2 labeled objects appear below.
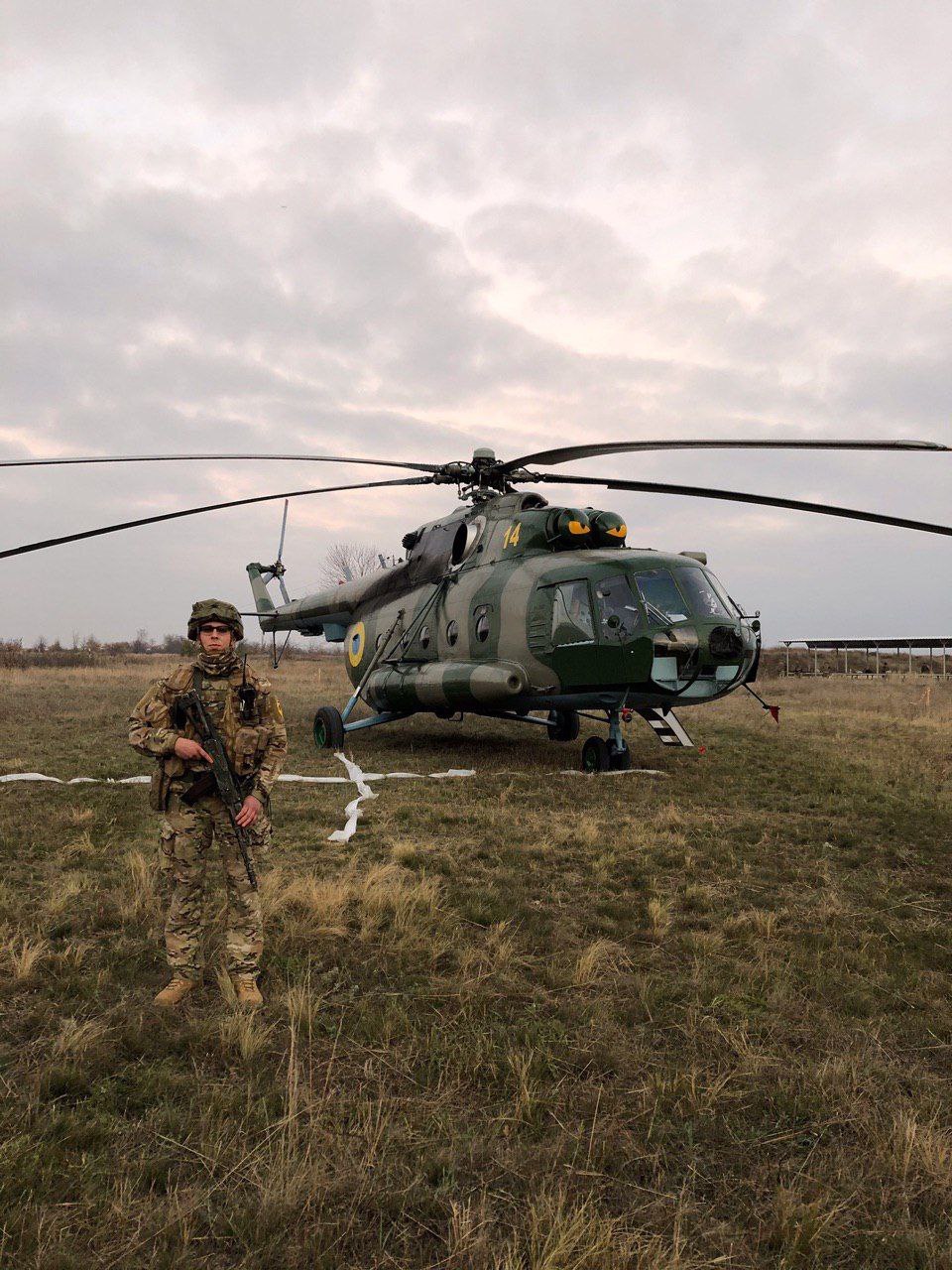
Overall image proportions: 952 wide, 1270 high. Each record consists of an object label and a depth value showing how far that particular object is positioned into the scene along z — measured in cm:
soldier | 407
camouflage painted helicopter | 971
